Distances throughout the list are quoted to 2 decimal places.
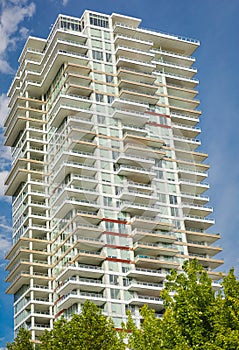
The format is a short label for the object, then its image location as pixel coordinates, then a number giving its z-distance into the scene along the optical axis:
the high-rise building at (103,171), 96.69
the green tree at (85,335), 58.94
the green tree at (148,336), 48.23
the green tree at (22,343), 67.12
